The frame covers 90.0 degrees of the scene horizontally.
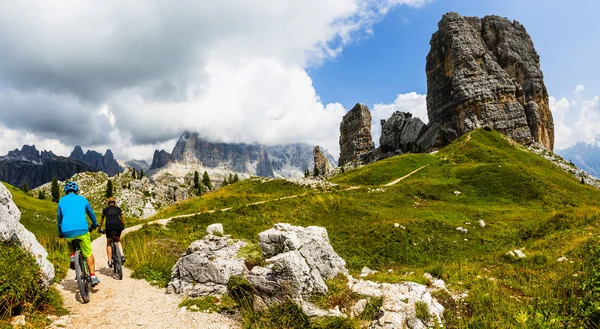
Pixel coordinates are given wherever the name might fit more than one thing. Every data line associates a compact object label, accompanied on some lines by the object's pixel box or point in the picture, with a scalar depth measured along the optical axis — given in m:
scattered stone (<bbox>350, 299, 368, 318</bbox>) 8.21
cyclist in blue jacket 10.18
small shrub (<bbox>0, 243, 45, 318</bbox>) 7.84
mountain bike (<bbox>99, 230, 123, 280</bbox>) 13.09
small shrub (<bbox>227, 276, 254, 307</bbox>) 9.80
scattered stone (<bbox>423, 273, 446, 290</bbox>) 11.41
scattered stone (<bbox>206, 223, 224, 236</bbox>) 15.62
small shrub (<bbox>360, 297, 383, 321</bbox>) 8.09
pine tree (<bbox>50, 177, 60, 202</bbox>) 135.19
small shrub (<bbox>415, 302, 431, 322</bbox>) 8.20
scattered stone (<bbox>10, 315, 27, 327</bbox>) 7.49
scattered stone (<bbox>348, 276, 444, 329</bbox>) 7.93
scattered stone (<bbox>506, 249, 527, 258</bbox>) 17.09
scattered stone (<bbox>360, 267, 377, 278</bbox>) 18.46
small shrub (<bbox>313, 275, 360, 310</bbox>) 8.60
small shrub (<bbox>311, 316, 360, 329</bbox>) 7.54
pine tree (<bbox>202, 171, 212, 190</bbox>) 197.00
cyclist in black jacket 13.16
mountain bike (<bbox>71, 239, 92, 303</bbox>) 9.84
